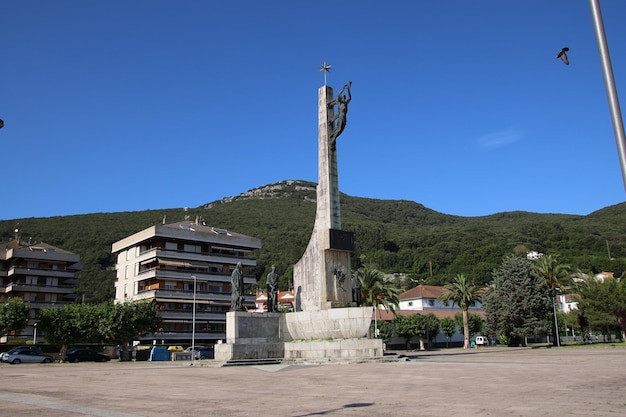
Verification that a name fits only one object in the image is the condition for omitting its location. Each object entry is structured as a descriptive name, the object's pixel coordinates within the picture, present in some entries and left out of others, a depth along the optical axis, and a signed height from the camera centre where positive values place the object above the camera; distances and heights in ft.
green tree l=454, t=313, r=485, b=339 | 238.68 +3.49
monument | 85.56 +4.81
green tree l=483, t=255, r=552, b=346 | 178.29 +8.14
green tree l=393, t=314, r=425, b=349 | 214.69 +2.72
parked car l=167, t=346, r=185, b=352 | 189.32 -2.21
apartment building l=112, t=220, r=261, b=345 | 210.38 +26.00
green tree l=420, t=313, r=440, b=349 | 219.20 +1.57
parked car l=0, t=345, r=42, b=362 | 128.26 -0.79
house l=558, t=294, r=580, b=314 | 347.15 +15.02
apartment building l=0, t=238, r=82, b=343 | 231.50 +30.31
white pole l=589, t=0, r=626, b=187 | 23.36 +10.40
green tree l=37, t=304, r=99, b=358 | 149.07 +5.56
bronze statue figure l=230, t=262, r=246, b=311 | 93.78 +7.79
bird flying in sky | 31.09 +14.93
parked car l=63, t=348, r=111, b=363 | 144.72 -2.91
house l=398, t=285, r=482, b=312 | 289.12 +17.23
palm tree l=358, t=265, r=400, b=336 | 171.42 +14.08
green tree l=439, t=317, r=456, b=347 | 232.32 +2.13
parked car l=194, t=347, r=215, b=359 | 142.39 -3.35
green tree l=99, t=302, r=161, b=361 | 153.79 +5.94
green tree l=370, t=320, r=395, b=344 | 204.13 +1.27
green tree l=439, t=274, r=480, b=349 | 199.52 +13.24
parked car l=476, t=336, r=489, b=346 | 209.38 -4.23
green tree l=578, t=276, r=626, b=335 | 167.63 +6.68
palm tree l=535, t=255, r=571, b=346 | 181.47 +17.63
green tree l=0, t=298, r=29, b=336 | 150.92 +8.69
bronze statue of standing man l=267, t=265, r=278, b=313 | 98.02 +8.30
